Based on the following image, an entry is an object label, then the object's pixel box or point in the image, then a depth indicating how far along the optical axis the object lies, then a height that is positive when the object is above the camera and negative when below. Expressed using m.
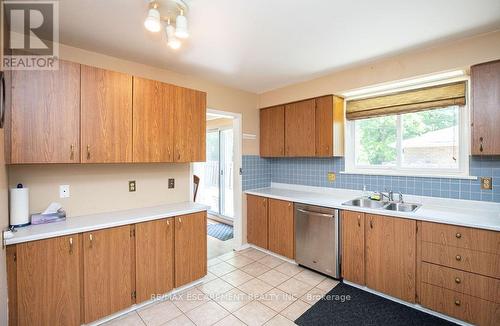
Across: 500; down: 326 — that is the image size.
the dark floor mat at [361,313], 2.05 -1.41
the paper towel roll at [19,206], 1.85 -0.36
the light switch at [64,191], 2.17 -0.27
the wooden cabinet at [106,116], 2.05 +0.42
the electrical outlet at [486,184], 2.24 -0.22
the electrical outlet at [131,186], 2.58 -0.27
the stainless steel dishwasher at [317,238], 2.71 -0.95
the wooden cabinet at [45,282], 1.67 -0.90
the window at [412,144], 2.49 +0.22
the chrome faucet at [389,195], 2.78 -0.41
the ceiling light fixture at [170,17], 1.53 +1.04
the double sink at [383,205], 2.61 -0.51
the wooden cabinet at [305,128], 3.11 +0.49
